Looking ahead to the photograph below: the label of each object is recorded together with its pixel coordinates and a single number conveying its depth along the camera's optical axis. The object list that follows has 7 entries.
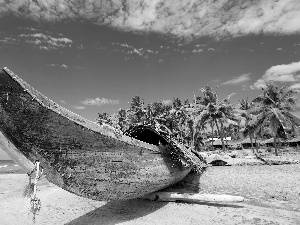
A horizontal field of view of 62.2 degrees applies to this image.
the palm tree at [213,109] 32.59
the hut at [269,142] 48.14
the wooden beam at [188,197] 7.79
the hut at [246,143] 53.92
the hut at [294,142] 45.15
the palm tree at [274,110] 26.87
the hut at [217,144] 57.97
